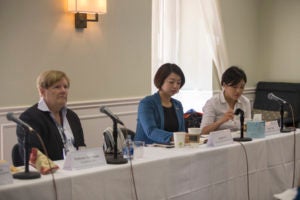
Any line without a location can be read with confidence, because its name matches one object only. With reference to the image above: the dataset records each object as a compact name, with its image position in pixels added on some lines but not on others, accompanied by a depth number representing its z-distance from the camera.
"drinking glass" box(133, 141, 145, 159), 4.97
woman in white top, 7.26
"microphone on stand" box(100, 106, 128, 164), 4.59
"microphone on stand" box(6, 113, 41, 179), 3.93
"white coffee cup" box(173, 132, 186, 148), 5.60
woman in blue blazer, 6.55
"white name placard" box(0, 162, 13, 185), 3.92
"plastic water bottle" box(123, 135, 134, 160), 4.88
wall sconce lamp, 8.07
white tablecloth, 4.19
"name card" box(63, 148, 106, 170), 4.44
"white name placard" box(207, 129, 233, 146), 5.67
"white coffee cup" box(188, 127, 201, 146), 5.65
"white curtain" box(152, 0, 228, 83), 10.45
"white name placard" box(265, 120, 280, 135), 6.57
